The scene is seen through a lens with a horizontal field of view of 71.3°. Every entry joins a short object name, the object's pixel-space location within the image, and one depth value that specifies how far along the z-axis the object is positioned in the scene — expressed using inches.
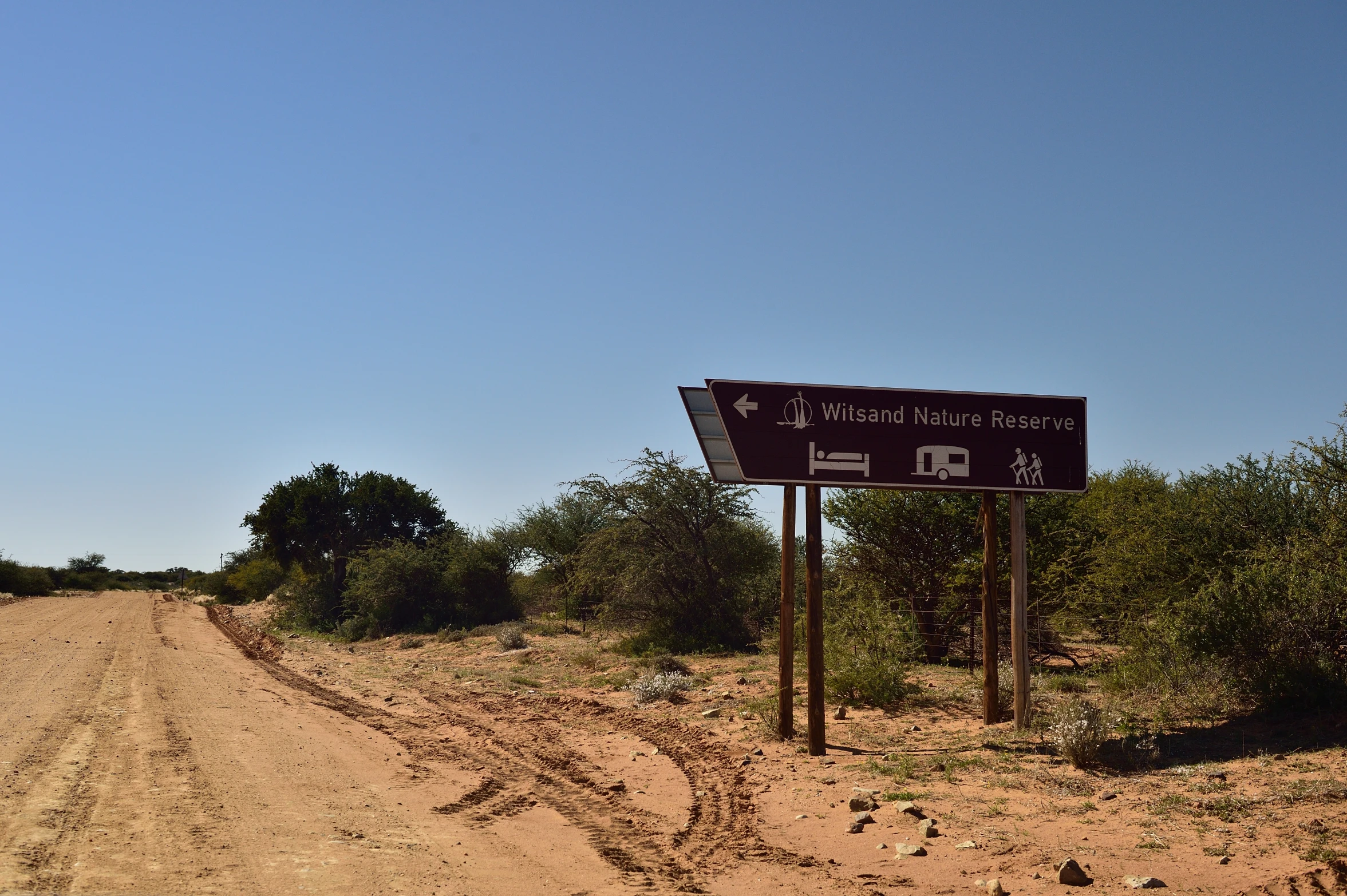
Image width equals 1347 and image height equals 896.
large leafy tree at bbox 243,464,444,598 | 1913.1
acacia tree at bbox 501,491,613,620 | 1485.0
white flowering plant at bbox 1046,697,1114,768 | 356.2
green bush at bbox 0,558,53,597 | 2600.9
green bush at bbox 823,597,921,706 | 524.7
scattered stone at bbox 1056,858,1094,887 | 238.2
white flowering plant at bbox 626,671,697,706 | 610.5
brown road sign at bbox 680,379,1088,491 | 422.0
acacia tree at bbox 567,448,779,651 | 917.8
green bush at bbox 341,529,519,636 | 1432.1
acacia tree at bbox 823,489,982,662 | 791.7
